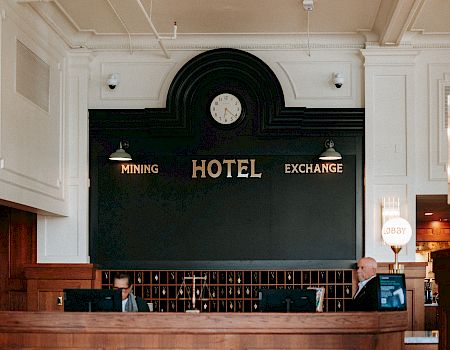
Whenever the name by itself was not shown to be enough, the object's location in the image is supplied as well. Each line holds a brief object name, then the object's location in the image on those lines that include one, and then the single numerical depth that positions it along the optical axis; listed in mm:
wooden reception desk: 7535
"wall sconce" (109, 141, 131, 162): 11070
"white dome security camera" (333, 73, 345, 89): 11312
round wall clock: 11461
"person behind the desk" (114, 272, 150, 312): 8664
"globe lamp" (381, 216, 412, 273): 10766
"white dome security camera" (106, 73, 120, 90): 11469
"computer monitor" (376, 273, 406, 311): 7930
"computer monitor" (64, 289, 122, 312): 7844
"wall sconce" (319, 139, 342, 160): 11047
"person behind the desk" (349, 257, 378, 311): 8102
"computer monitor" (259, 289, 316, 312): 7852
